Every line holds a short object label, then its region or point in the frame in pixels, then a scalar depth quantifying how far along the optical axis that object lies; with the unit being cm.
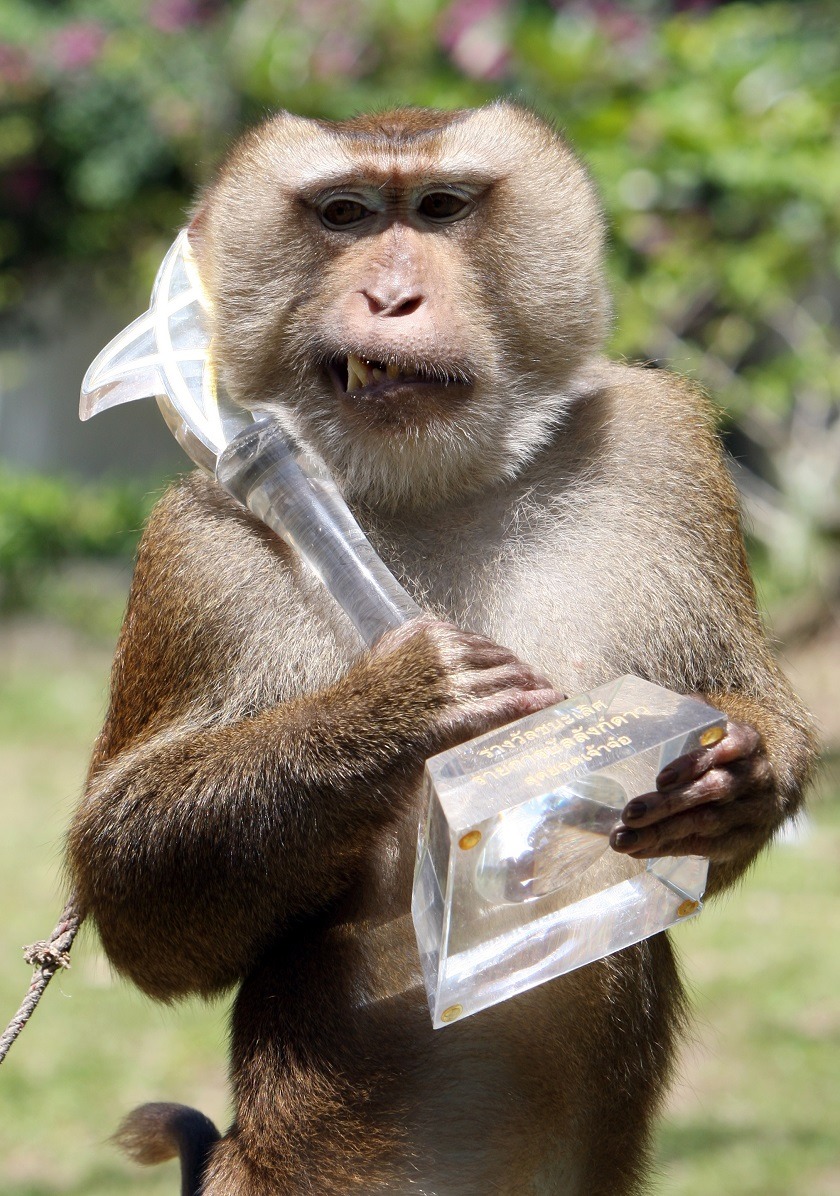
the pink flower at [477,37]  1606
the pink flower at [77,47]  2675
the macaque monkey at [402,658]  479
